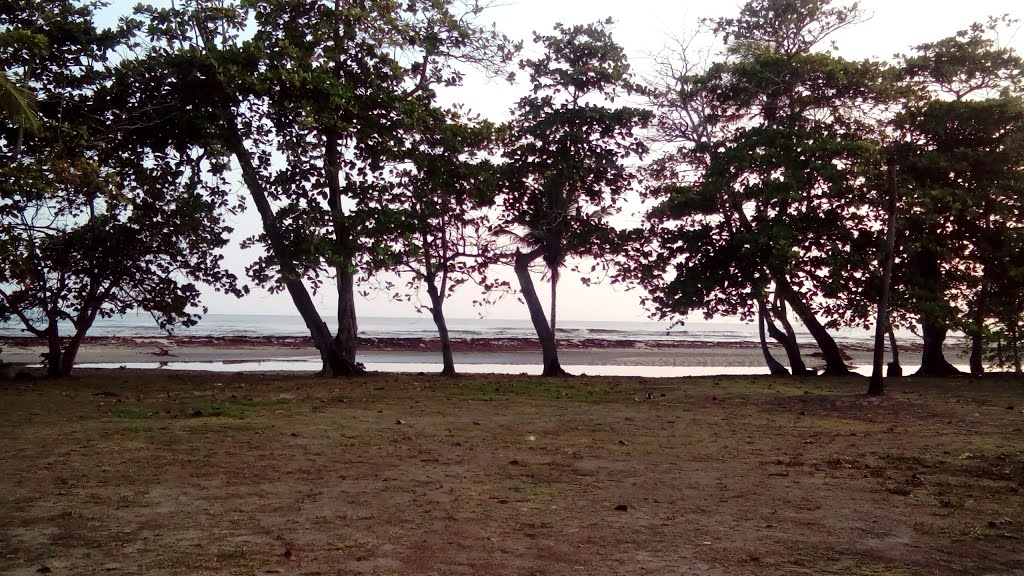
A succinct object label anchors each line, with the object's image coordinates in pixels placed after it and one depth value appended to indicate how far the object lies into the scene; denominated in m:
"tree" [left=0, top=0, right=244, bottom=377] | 13.54
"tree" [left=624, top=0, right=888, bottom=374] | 17.34
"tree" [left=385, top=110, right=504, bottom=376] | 16.50
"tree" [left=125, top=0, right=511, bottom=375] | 14.54
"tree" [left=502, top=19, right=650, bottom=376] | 19.33
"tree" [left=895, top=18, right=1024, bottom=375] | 17.09
